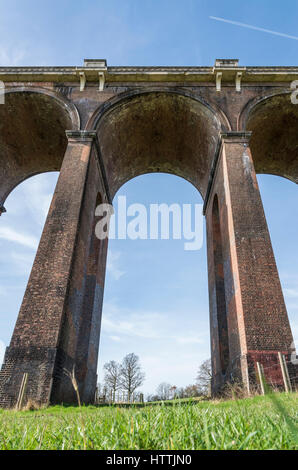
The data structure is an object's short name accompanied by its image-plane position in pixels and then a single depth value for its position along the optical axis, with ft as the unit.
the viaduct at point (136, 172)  27.25
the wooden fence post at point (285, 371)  24.61
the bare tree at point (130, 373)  137.39
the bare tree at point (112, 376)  136.09
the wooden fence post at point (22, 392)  23.30
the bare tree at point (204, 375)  130.75
